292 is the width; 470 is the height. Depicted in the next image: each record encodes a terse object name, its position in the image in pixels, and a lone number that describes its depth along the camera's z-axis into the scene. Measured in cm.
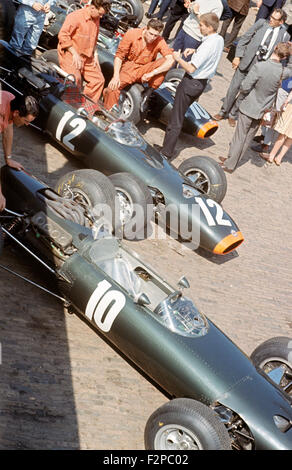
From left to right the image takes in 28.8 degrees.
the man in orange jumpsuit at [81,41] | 851
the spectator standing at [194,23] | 1054
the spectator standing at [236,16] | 1359
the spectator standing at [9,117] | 577
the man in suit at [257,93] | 939
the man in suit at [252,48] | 1040
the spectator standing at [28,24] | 845
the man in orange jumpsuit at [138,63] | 909
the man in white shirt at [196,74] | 841
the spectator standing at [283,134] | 1091
